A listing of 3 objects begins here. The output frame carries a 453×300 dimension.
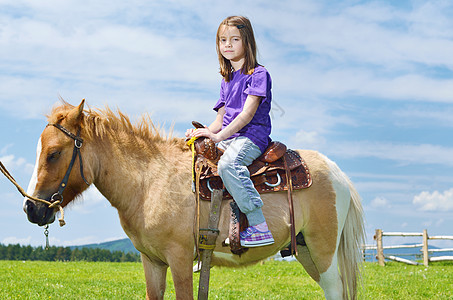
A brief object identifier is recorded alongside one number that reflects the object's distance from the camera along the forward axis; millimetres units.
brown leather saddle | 4656
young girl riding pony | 4578
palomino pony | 4422
